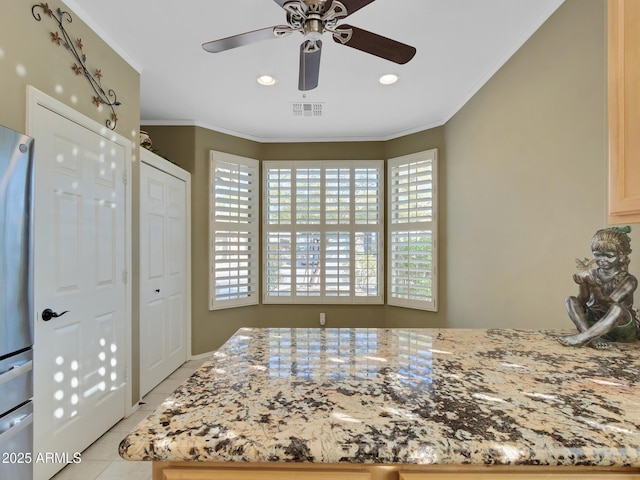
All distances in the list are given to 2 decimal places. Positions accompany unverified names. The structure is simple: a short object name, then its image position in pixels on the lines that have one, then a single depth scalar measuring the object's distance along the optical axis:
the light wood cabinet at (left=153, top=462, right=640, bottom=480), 0.68
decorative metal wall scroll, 1.80
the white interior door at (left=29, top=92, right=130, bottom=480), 1.78
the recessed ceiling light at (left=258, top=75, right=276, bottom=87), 2.74
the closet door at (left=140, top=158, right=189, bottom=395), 2.88
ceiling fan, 1.41
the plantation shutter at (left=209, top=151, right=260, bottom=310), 3.91
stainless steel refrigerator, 1.32
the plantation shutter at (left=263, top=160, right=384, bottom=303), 4.29
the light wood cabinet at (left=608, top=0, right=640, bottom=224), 1.09
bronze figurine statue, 1.22
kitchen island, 0.65
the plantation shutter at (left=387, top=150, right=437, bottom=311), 3.80
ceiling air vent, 3.17
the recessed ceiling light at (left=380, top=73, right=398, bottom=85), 2.73
